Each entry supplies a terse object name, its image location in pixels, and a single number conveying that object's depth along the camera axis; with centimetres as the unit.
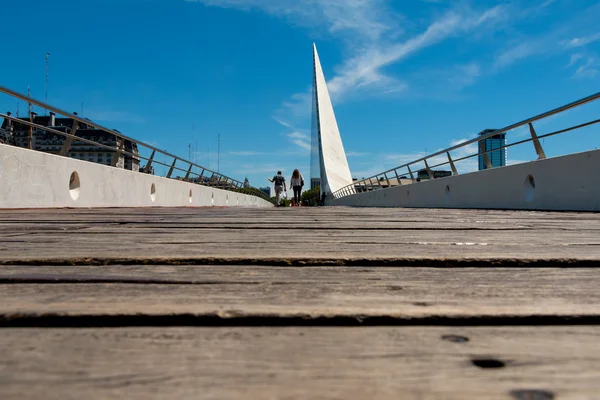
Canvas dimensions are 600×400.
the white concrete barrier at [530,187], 562
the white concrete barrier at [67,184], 517
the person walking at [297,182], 2020
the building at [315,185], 11460
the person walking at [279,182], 2031
